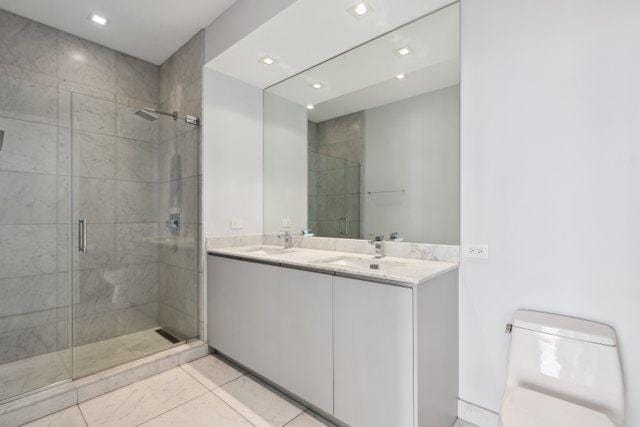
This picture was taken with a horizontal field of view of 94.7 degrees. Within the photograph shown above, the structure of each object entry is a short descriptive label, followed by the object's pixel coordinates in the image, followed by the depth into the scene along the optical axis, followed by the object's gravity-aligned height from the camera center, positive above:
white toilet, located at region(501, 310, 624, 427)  1.09 -0.67
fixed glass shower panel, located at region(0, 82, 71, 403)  2.23 -0.16
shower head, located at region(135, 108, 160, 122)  2.57 +0.87
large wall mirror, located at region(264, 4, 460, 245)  1.84 +0.55
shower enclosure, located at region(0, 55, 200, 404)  2.26 -0.17
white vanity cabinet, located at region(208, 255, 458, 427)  1.32 -0.68
